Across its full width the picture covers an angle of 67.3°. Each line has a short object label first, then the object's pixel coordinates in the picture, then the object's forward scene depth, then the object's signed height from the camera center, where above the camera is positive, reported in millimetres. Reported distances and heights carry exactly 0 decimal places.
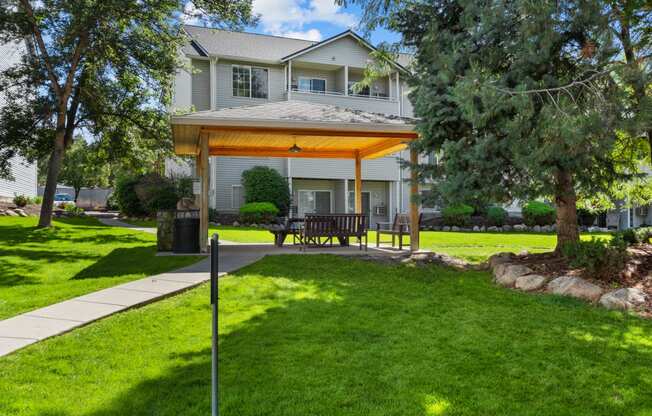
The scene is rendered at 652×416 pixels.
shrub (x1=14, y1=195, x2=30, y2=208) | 22716 +614
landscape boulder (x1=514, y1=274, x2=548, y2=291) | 6820 -988
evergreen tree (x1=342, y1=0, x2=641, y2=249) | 6844 +1637
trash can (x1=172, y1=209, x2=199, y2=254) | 10250 -450
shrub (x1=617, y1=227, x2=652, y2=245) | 10086 -484
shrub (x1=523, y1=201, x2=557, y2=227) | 22719 -128
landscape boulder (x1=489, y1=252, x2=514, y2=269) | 8516 -822
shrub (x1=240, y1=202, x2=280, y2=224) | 20375 +32
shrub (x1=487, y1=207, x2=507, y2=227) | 22859 -194
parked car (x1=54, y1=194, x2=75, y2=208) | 46019 +1618
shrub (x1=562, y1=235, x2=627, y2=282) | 6730 -658
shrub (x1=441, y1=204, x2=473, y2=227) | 22328 -205
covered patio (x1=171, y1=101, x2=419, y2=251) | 9703 +1803
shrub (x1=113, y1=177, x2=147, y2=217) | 23359 +761
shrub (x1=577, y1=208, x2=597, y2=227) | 23816 -342
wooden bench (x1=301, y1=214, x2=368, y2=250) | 10570 -288
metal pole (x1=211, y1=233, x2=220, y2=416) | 2623 -687
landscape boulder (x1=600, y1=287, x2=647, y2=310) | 5659 -1024
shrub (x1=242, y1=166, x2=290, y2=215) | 21203 +1132
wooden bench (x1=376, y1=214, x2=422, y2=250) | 11594 -357
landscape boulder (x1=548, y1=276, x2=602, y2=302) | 6074 -980
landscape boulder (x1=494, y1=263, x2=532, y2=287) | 7277 -932
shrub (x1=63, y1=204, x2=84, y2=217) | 26812 +231
